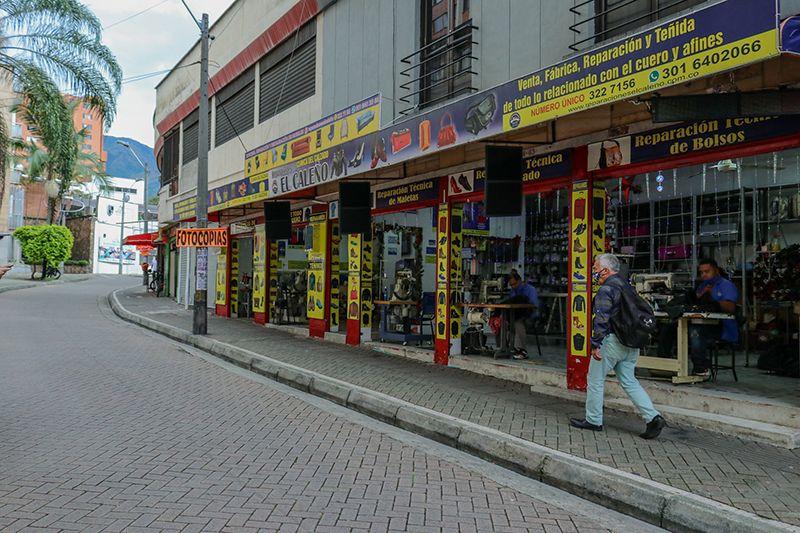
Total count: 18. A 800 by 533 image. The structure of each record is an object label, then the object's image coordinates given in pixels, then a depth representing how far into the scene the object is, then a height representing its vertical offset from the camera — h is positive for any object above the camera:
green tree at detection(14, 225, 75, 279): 37.25 +1.88
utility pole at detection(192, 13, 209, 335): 15.00 +1.65
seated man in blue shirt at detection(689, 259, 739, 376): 7.89 -0.36
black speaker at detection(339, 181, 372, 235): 12.05 +1.30
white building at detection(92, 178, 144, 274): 72.25 +4.57
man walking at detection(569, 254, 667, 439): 6.21 -0.76
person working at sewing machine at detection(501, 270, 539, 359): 10.58 -0.53
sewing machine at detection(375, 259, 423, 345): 12.46 -0.64
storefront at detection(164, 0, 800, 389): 6.49 +1.34
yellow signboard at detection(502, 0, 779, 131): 5.01 +1.92
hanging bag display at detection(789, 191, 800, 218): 10.31 +1.19
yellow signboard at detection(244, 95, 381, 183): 10.59 +2.55
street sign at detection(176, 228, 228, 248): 14.79 +0.89
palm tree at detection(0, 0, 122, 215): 18.98 +6.20
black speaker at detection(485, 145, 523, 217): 8.64 +1.29
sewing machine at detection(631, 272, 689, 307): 8.52 -0.10
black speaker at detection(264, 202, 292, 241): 15.39 +1.36
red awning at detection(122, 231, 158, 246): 34.31 +1.93
